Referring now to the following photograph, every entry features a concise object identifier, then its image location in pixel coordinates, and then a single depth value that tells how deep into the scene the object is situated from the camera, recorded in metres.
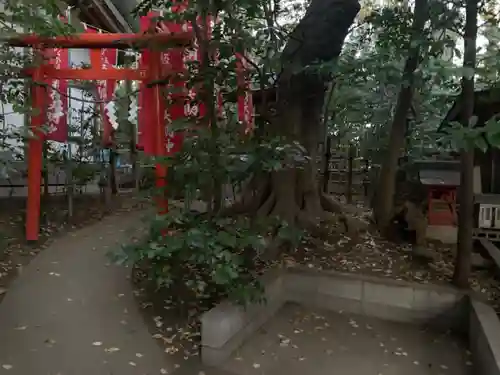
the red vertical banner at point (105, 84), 8.54
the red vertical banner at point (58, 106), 8.74
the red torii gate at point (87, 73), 6.80
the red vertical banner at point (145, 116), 7.66
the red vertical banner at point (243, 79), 5.61
